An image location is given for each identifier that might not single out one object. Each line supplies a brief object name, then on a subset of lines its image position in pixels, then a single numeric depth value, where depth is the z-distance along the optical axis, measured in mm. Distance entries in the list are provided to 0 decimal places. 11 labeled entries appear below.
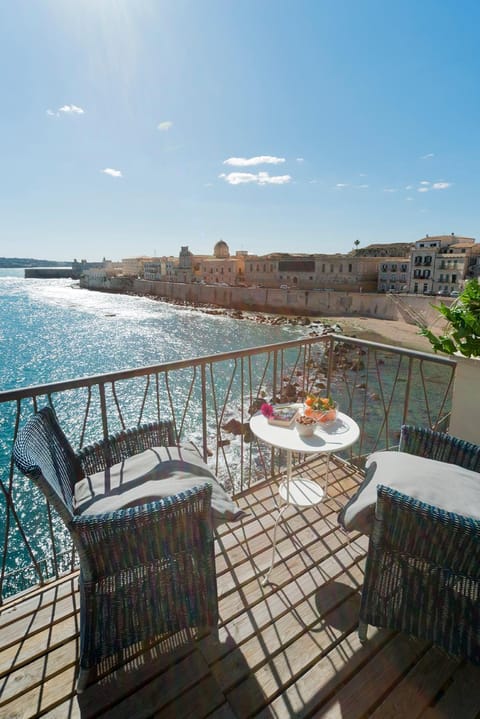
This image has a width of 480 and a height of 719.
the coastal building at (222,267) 57406
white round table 2141
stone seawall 34219
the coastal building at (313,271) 45625
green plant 2338
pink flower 2545
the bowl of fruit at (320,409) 2443
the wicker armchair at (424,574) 1363
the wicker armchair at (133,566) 1364
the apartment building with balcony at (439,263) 35697
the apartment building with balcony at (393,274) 41469
